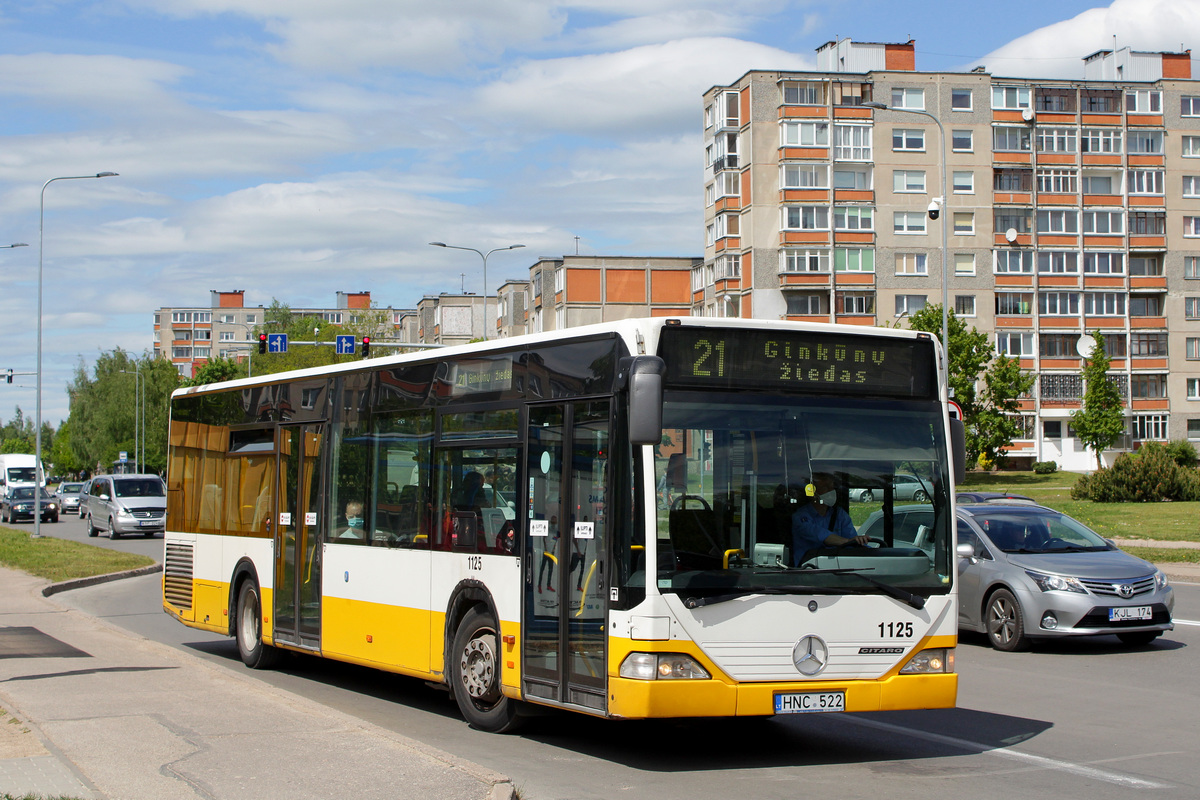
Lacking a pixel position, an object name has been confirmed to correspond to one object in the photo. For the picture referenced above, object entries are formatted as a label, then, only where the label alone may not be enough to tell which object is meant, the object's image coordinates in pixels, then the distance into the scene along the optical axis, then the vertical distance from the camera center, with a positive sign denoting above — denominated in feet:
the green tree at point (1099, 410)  263.70 +12.84
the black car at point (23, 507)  191.31 -5.98
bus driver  26.61 -1.07
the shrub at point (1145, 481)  147.13 -0.83
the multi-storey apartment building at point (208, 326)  625.41 +68.65
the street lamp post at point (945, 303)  133.69 +17.77
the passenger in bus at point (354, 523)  38.06 -1.62
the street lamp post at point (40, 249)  131.34 +23.95
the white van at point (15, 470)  232.73 -0.71
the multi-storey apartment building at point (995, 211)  274.16 +56.41
